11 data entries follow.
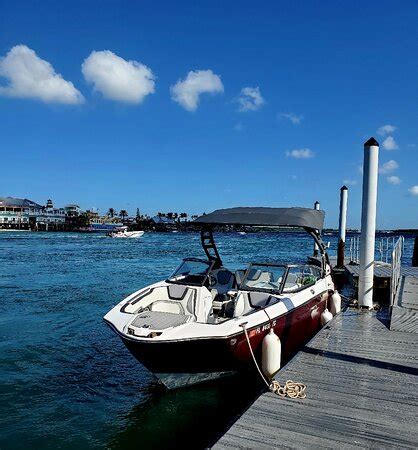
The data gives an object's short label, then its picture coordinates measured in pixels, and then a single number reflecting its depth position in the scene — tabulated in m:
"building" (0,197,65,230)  125.31
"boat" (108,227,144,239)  86.81
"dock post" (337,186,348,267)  19.80
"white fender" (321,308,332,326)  9.94
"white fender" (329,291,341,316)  11.04
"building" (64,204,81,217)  147.62
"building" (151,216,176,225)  152.88
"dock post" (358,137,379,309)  10.26
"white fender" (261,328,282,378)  6.70
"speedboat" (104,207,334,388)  6.77
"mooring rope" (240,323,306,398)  5.50
